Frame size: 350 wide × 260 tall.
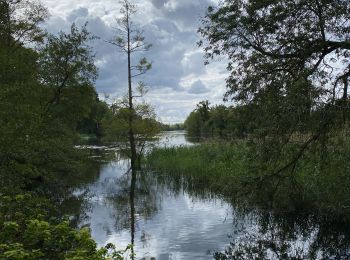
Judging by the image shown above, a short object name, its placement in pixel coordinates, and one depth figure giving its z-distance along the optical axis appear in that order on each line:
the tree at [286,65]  11.64
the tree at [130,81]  36.28
